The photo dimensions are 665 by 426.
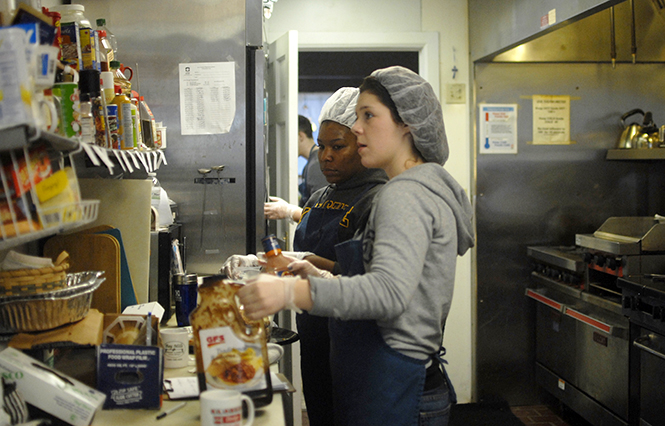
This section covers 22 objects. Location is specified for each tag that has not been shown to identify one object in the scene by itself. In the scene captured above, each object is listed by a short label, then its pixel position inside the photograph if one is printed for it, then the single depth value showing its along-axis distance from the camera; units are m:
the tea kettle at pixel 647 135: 3.54
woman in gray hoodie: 1.19
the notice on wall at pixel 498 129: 3.70
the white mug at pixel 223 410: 1.06
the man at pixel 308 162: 3.88
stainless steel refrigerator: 2.40
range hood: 3.67
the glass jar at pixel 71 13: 1.63
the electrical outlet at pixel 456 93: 3.71
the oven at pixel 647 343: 2.52
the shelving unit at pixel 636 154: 3.41
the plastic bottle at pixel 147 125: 1.98
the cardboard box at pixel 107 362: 1.23
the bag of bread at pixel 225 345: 1.17
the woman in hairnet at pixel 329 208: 2.18
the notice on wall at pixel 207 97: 2.43
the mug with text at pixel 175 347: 1.56
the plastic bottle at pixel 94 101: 1.41
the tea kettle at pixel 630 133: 3.63
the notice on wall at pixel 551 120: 3.75
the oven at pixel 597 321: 2.78
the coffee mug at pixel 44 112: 0.88
